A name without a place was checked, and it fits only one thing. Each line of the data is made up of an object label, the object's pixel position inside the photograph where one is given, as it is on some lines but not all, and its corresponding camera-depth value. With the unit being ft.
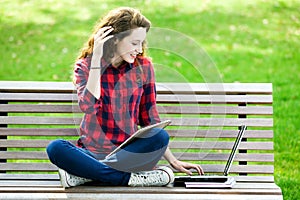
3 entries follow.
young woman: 24.34
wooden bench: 27.73
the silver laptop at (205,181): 24.47
